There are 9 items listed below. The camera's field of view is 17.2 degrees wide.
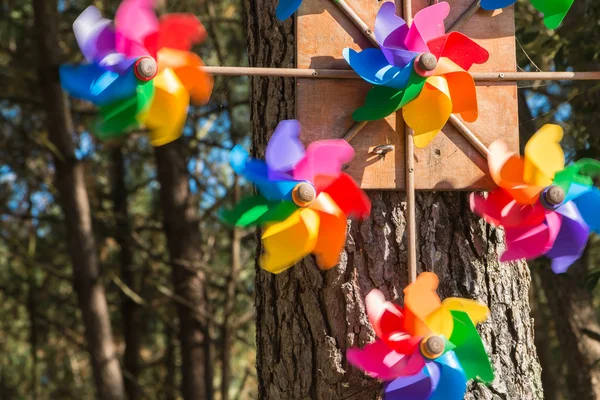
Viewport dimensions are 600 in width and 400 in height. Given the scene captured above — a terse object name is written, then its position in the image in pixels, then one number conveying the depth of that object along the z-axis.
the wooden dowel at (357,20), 2.22
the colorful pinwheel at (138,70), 2.11
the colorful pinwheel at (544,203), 2.19
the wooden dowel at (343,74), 2.16
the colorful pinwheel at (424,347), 2.12
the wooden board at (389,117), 2.21
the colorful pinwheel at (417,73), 2.16
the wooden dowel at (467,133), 2.24
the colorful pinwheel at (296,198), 2.12
